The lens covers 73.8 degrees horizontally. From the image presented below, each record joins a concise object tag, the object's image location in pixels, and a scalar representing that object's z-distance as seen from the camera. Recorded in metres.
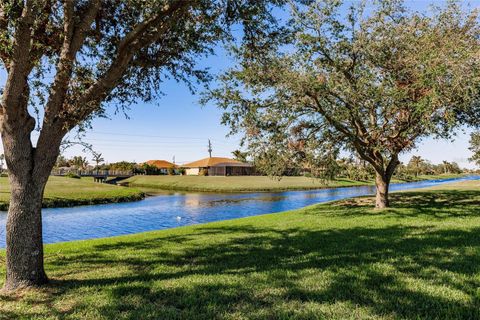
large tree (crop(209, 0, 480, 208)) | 14.46
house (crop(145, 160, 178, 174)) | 133.44
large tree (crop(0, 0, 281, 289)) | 6.31
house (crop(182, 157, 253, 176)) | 101.25
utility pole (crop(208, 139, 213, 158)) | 125.54
